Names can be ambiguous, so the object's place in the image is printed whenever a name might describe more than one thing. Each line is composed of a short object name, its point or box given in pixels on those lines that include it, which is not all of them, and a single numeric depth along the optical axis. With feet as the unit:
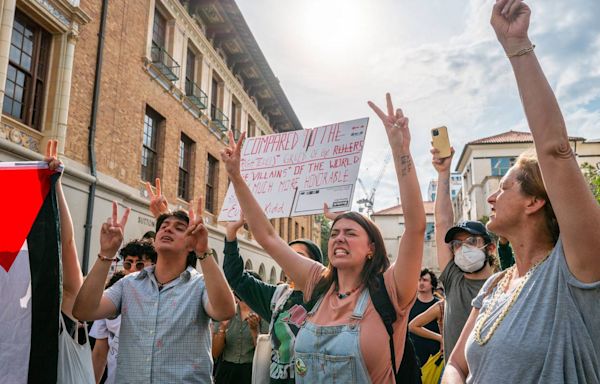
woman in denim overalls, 7.20
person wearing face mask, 10.20
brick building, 31.35
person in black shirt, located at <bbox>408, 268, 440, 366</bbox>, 16.65
